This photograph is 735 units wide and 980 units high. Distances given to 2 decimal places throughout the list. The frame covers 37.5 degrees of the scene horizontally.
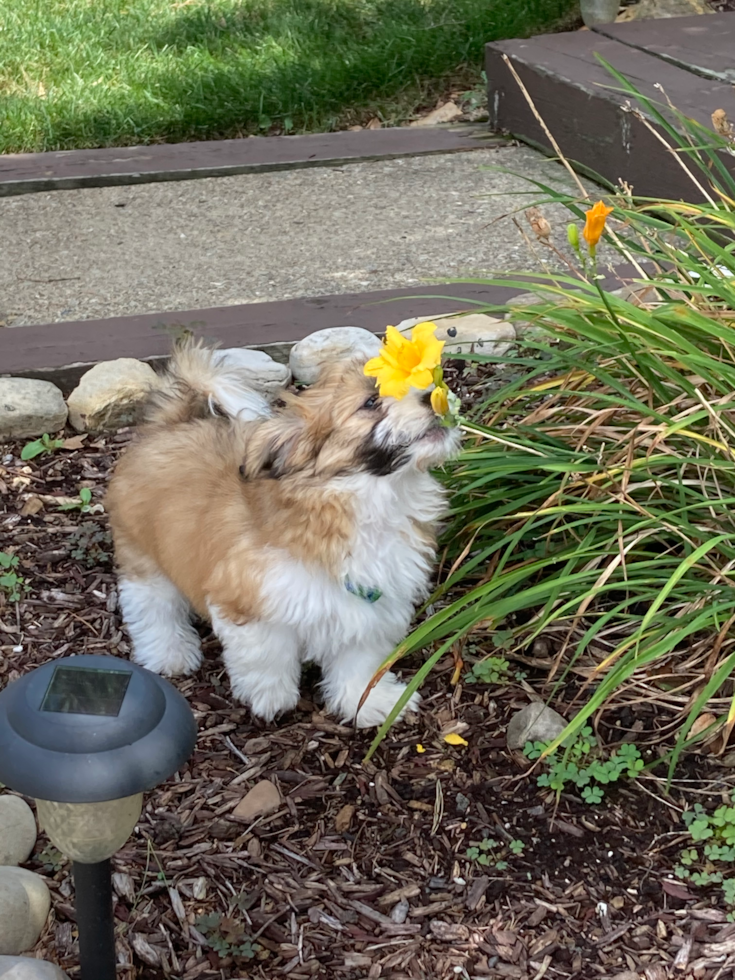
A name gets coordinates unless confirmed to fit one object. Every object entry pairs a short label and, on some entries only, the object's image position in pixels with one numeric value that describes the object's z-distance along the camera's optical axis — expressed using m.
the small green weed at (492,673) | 3.23
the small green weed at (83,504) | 4.04
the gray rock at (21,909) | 2.44
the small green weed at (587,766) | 2.88
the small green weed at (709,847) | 2.63
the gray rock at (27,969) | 2.15
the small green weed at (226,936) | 2.51
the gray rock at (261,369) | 4.38
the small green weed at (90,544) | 3.84
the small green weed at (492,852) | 2.74
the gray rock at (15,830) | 2.70
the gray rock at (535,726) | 3.02
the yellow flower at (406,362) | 2.27
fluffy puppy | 2.63
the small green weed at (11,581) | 3.65
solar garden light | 1.68
